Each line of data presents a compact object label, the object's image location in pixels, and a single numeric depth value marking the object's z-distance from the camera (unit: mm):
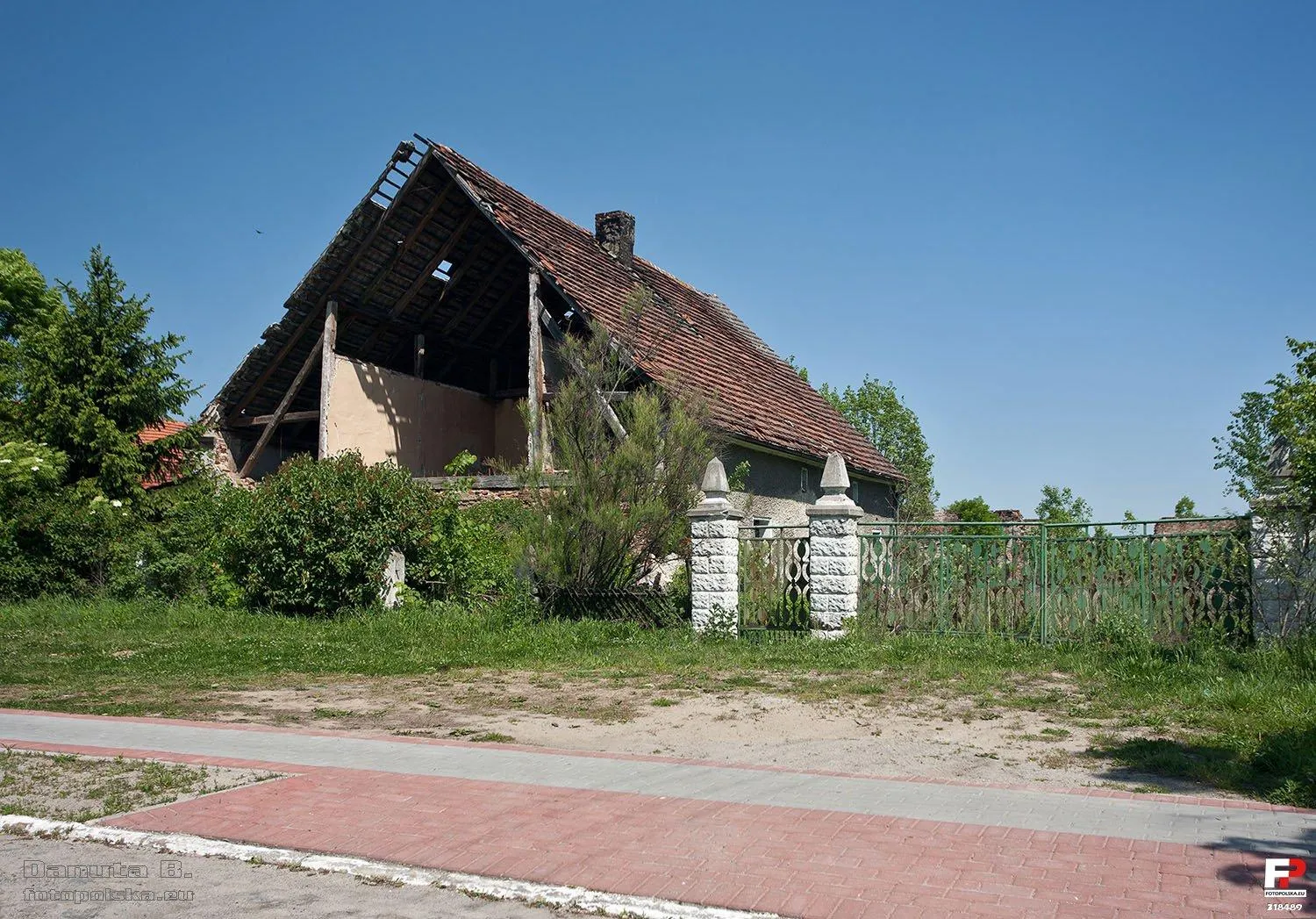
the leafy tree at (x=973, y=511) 33072
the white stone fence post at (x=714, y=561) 15820
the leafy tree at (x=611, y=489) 16406
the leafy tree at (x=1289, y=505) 11891
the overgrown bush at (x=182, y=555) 19984
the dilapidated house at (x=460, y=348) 20828
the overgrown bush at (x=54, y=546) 20891
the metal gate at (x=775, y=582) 15727
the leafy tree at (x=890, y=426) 41969
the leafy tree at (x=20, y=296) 33875
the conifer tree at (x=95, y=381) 23297
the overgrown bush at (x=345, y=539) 17969
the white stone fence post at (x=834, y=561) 15172
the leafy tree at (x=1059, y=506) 41284
